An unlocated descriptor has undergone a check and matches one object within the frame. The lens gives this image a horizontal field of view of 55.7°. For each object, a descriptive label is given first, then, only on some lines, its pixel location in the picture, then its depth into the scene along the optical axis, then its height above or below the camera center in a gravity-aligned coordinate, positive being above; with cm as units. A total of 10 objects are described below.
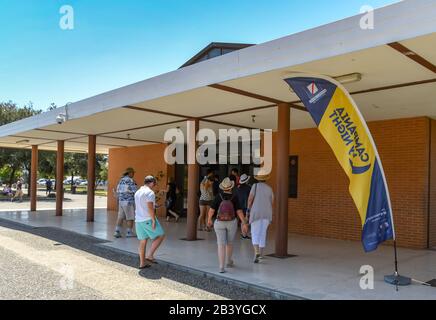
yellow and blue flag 541 +11
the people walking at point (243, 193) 971 -56
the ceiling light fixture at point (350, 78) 593 +136
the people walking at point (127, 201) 1030 -82
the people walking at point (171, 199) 1438 -108
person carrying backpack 654 -76
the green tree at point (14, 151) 2991 +114
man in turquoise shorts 698 -86
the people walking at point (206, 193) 1161 -69
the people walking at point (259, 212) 705 -73
